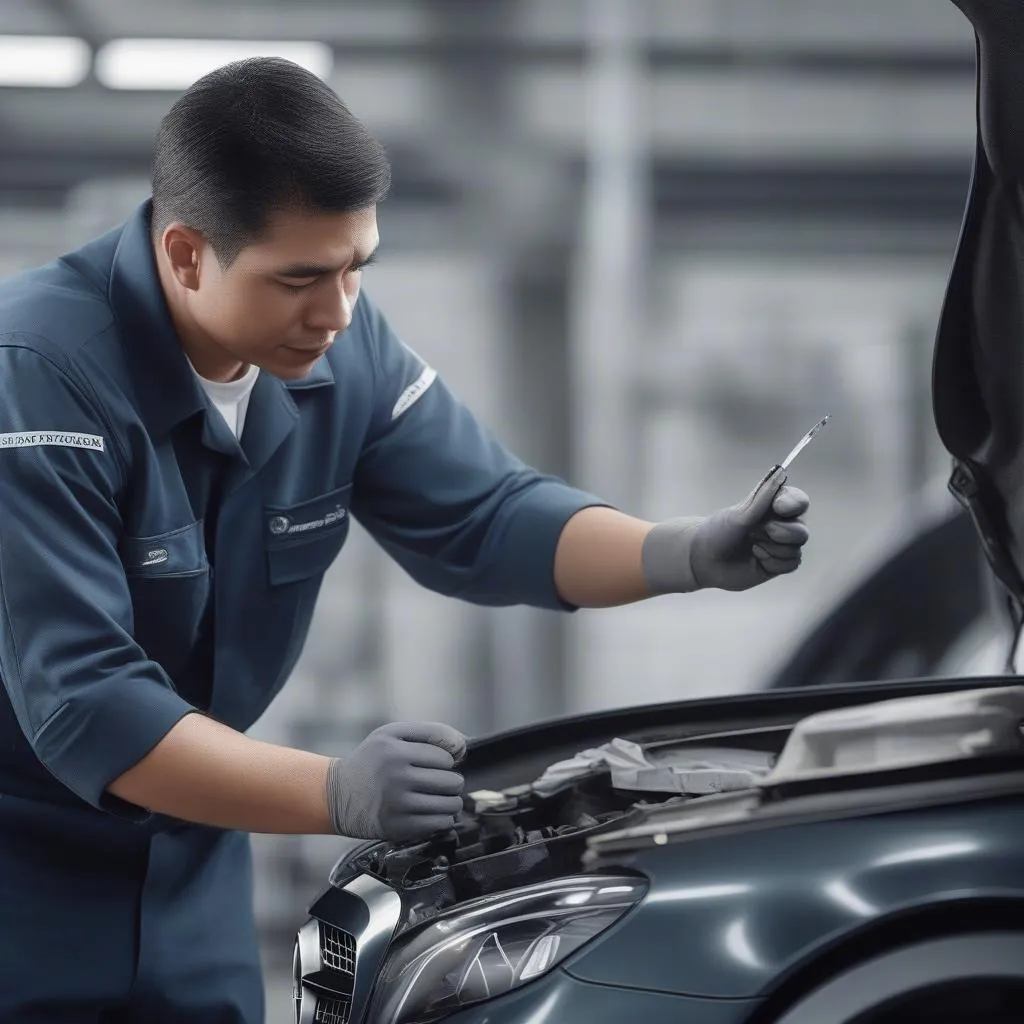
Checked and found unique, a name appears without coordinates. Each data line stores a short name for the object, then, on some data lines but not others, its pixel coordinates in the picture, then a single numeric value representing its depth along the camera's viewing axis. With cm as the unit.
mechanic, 238
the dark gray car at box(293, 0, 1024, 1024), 219
